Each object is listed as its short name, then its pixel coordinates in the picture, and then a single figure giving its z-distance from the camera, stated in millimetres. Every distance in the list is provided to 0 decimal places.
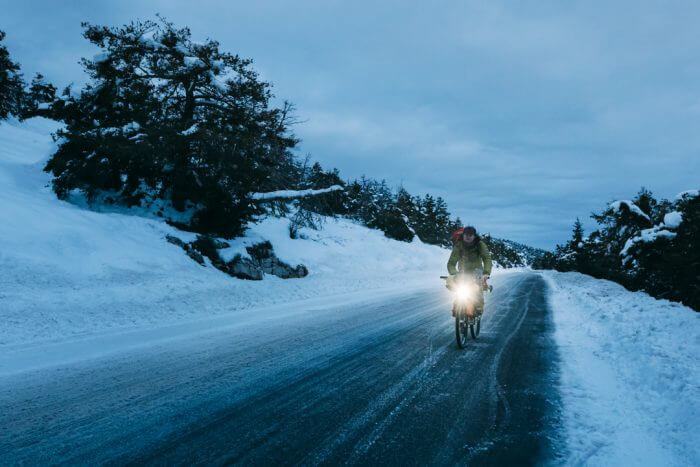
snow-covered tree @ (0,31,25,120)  23562
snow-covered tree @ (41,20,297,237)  16031
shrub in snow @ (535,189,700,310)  14234
